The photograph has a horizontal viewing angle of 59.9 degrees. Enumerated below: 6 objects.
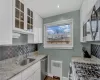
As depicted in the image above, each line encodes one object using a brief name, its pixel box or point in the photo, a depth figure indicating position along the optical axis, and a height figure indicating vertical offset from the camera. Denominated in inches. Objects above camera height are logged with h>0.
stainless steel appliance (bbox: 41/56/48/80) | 107.2 -34.5
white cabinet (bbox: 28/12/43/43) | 104.1 +15.1
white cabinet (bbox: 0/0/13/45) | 52.3 +12.3
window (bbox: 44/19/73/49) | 122.0 +9.1
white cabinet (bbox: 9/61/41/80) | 57.7 -26.8
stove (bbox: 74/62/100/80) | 41.3 -17.8
